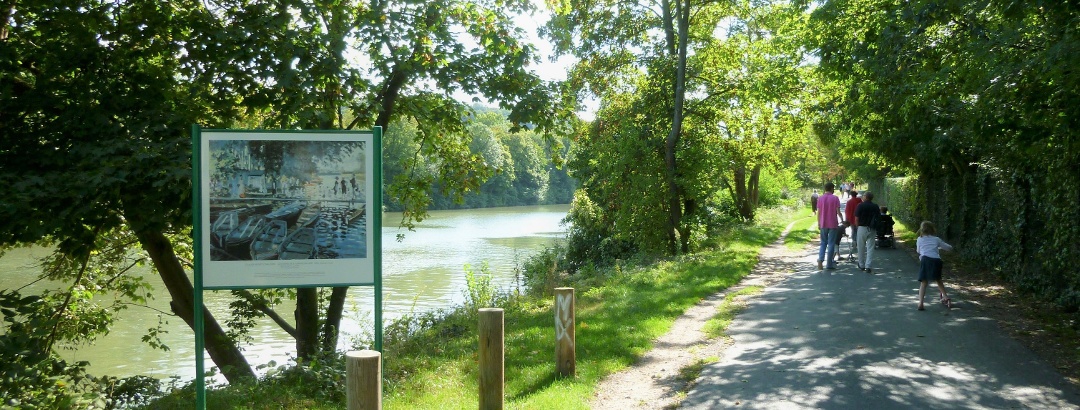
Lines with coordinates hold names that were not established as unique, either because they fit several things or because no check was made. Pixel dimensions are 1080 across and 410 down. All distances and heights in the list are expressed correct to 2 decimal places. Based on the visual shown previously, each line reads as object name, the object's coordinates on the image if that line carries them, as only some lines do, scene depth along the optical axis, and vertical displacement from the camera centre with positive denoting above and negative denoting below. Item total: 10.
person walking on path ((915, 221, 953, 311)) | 11.74 -0.75
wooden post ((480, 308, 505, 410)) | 6.54 -1.21
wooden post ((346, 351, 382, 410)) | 4.51 -0.95
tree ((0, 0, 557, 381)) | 8.28 +1.44
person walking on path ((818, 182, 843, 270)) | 17.05 -0.34
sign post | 6.16 -0.04
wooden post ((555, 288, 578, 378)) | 7.89 -1.28
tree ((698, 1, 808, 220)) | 21.94 +3.24
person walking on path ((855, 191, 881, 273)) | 16.72 -0.40
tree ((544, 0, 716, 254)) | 21.73 +4.17
